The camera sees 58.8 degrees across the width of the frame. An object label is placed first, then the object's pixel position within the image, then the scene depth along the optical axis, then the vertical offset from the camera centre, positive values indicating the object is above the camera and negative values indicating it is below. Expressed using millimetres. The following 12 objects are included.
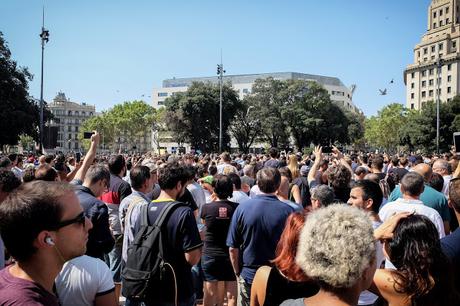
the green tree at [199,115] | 51031 +3531
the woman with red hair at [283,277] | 2428 -890
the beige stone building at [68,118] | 148875 +8428
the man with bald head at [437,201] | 5754 -784
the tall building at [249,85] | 116000 +17440
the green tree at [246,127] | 60500 +2450
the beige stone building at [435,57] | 97688 +22235
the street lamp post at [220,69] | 39144 +7090
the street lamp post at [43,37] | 25556 +6530
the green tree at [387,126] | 75250 +3566
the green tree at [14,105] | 34750 +3138
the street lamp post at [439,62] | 34688 +7156
